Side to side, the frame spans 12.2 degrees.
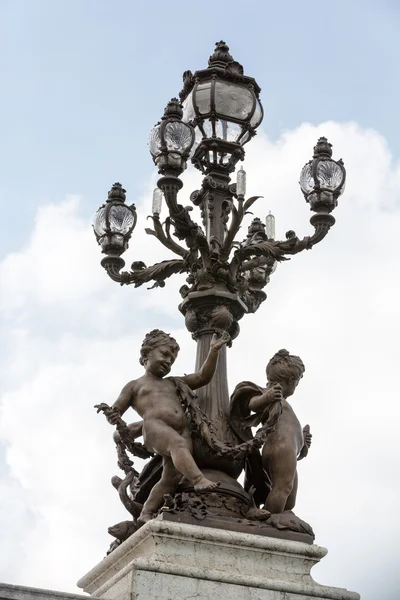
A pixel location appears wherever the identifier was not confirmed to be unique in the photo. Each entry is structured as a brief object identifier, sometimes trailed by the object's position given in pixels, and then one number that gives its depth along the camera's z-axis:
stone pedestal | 12.89
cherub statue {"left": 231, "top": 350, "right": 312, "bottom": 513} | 14.17
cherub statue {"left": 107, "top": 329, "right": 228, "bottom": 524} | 13.70
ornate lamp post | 14.91
